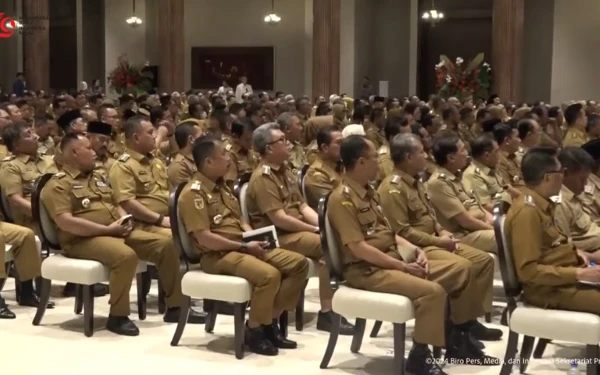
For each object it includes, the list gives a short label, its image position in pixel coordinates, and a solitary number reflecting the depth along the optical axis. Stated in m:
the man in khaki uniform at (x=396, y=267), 4.80
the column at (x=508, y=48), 18.31
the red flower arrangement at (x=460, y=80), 17.48
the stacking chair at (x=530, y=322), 4.35
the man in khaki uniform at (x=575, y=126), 9.47
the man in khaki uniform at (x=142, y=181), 6.40
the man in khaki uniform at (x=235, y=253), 5.36
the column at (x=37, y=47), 21.28
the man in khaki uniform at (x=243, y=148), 7.98
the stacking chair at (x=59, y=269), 5.75
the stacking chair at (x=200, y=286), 5.30
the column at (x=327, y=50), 19.02
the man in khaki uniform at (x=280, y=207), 5.91
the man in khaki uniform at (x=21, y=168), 6.74
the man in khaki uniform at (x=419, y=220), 5.43
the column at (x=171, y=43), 20.20
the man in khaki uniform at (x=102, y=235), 5.82
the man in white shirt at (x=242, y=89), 19.83
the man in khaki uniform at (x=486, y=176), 6.64
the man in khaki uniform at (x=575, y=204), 5.30
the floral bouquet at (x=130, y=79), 20.91
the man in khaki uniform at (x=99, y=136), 6.86
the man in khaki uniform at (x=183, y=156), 6.92
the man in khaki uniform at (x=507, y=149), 7.56
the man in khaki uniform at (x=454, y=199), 5.98
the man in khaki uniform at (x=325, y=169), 6.50
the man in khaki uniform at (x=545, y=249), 4.46
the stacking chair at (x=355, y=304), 4.75
